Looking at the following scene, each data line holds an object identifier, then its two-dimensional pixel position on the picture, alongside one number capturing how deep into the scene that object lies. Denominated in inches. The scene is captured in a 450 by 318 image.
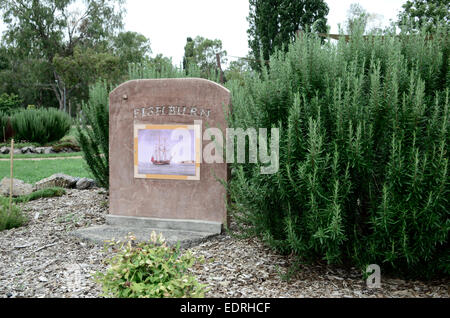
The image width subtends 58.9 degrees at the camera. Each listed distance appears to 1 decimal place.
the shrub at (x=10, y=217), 217.2
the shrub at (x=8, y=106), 763.6
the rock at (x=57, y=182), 316.2
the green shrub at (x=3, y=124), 658.8
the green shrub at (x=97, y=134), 238.4
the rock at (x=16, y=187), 293.3
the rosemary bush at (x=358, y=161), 112.5
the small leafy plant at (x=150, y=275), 94.2
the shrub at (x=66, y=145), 612.0
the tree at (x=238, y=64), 1198.0
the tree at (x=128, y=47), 1413.6
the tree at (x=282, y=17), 856.9
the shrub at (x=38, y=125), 647.1
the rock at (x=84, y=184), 316.5
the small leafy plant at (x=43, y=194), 275.3
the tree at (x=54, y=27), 1338.6
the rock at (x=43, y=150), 592.9
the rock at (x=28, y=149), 591.8
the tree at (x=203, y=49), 1715.1
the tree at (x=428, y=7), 989.2
